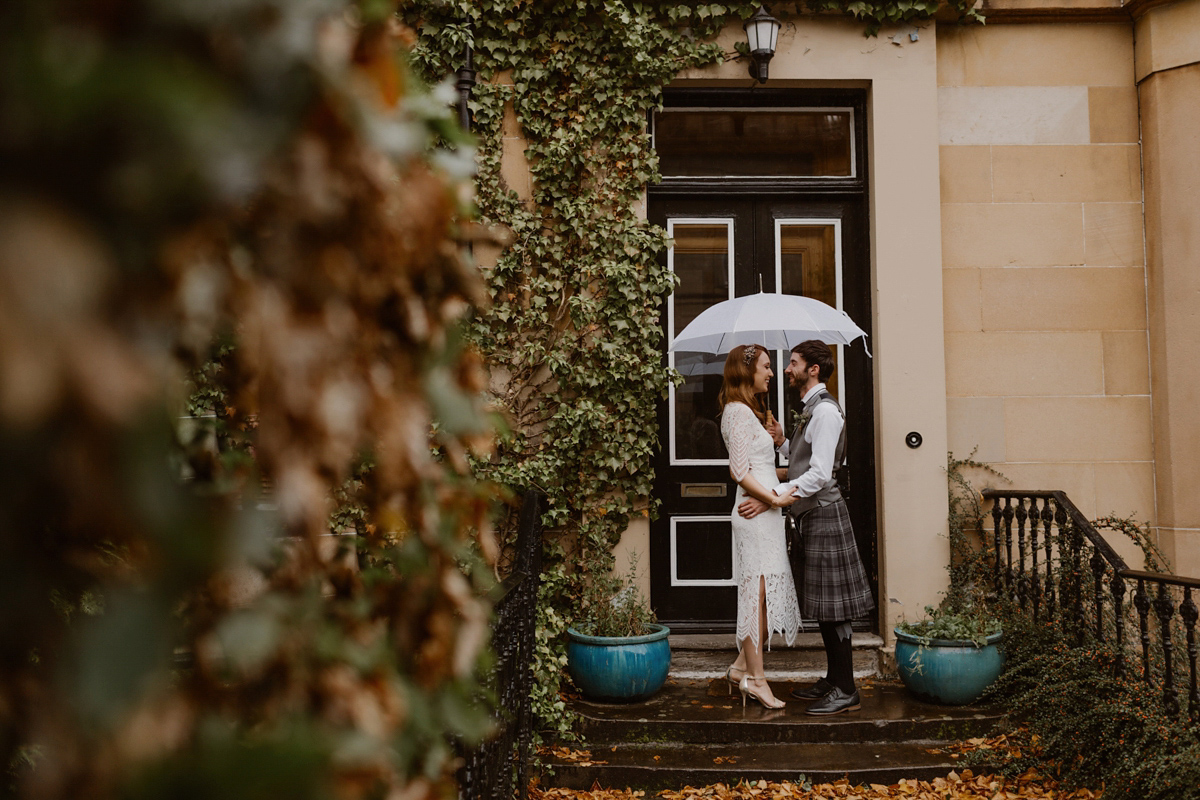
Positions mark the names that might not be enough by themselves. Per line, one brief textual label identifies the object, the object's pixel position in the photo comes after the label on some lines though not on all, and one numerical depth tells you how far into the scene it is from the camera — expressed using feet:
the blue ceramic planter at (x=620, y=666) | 16.02
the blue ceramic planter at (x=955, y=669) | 15.98
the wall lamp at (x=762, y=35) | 18.56
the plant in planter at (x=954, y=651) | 16.01
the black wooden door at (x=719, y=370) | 19.98
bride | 15.83
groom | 15.62
